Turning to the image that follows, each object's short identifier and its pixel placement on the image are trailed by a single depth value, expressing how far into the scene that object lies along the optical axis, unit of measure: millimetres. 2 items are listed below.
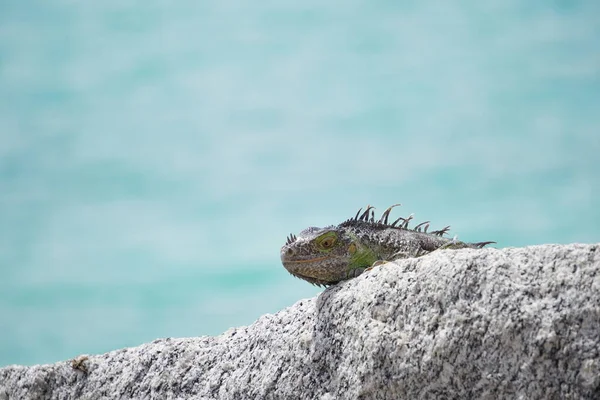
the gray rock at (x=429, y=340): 7059
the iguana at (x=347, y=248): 9570
